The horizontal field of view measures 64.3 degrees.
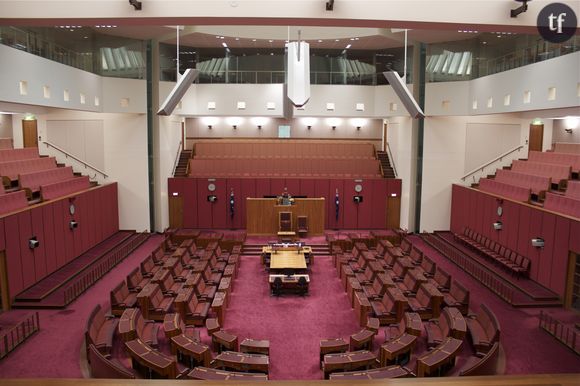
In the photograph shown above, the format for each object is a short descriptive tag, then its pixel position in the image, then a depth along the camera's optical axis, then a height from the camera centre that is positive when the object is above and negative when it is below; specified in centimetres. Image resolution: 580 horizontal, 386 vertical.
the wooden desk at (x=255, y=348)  890 -402
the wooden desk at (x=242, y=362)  812 -396
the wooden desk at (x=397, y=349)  854 -390
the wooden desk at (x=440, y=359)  793 -383
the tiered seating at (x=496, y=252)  1382 -373
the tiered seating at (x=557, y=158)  1485 -56
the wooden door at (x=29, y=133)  1861 +10
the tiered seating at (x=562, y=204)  1246 -176
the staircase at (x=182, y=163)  2148 -124
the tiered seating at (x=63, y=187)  1450 -174
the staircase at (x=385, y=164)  2166 -116
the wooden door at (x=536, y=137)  1859 +18
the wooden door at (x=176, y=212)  2084 -337
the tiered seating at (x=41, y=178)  1413 -140
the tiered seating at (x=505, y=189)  1523 -171
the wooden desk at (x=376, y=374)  754 -386
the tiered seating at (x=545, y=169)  1448 -95
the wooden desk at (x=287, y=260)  1392 -382
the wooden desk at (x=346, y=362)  813 -393
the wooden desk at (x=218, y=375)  746 -388
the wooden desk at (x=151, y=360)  781 -385
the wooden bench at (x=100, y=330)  877 -402
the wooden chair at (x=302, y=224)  1867 -344
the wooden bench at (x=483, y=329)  905 -402
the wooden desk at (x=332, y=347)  896 -402
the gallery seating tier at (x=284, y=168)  2161 -137
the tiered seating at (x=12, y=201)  1210 -178
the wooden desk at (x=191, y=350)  854 -397
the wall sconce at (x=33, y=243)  1258 -291
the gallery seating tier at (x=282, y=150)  2273 -55
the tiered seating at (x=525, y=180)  1479 -134
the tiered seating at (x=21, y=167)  1398 -103
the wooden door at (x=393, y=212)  2105 -329
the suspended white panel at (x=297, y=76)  829 +114
